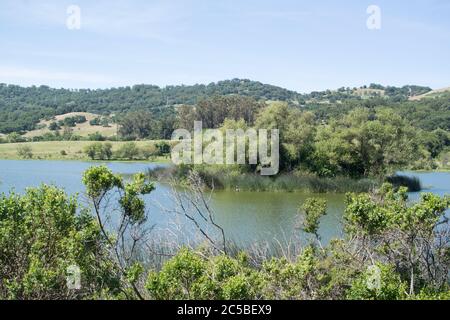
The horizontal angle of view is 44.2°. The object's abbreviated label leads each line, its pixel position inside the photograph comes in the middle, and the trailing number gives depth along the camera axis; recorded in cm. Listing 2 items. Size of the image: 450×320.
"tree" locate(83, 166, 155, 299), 748
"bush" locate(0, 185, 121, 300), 738
